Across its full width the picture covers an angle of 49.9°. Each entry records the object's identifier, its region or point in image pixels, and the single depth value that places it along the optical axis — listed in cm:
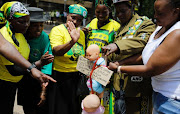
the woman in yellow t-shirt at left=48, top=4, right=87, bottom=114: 278
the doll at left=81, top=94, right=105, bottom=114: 237
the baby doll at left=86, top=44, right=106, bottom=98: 239
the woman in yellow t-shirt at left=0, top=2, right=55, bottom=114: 230
